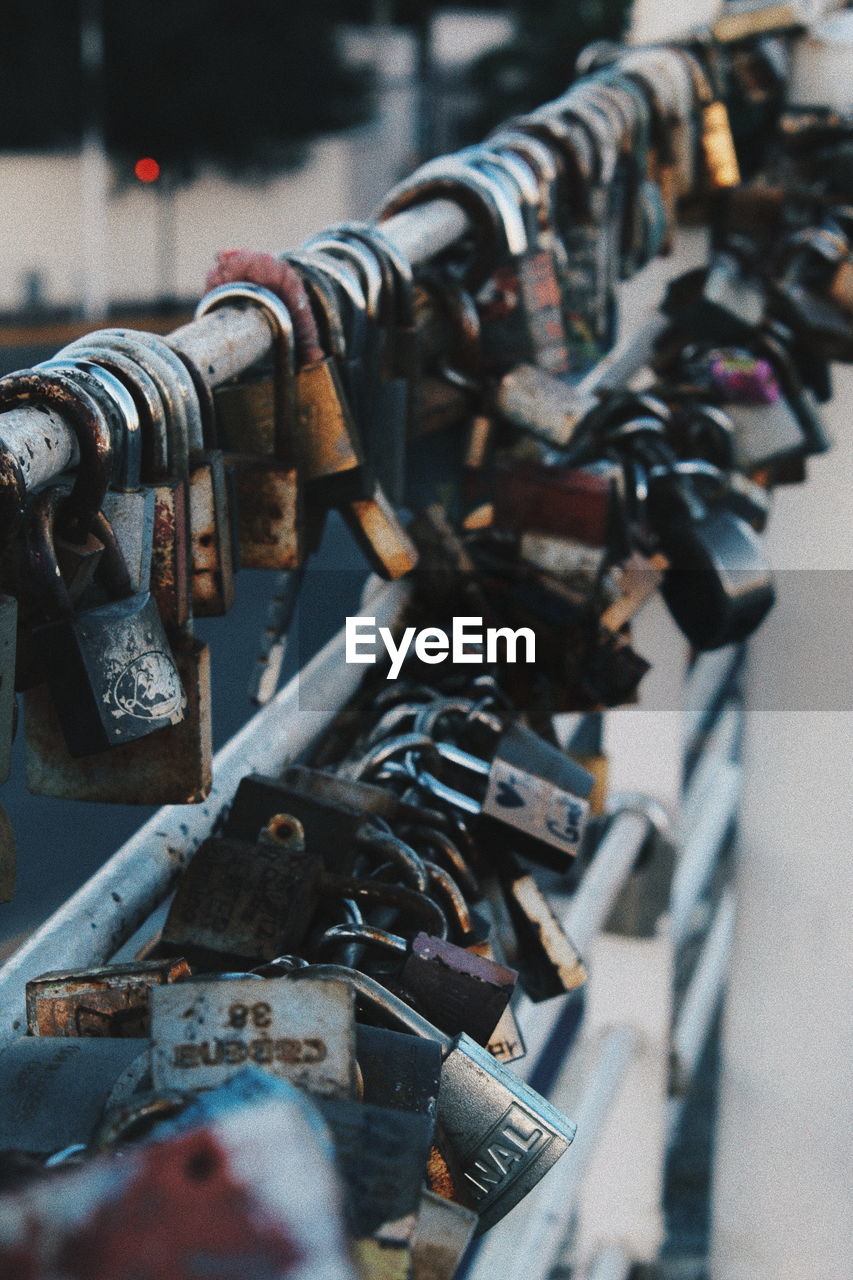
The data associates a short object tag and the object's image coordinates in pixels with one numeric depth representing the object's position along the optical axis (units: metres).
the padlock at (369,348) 1.10
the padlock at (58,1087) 0.83
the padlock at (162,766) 0.94
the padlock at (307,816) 1.03
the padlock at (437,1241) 0.77
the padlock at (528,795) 1.11
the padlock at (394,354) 1.12
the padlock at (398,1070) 0.83
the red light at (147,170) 15.63
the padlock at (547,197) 1.33
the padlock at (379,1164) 0.75
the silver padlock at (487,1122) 0.87
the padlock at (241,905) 0.97
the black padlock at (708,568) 1.37
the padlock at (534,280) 1.29
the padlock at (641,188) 1.70
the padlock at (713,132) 1.98
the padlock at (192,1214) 0.65
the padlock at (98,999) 0.88
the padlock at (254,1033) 0.78
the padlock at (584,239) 1.42
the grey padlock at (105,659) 0.88
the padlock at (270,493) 1.03
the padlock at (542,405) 1.27
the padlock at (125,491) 0.89
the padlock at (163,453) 0.92
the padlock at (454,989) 0.93
